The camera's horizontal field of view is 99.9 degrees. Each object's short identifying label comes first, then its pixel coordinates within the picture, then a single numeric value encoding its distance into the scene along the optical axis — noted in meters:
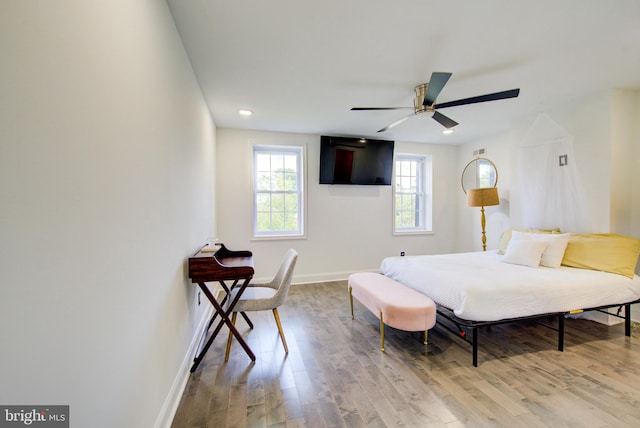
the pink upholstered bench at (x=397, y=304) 2.25
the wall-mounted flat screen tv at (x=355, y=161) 4.45
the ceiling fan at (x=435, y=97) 2.03
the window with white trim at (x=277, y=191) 4.43
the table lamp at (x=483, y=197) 3.97
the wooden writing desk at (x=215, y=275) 2.08
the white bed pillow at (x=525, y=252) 2.84
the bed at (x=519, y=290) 2.16
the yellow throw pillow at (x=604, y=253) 2.55
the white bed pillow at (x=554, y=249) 2.78
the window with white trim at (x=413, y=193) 5.14
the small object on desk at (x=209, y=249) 2.43
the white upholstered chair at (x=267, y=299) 2.25
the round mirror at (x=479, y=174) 4.47
